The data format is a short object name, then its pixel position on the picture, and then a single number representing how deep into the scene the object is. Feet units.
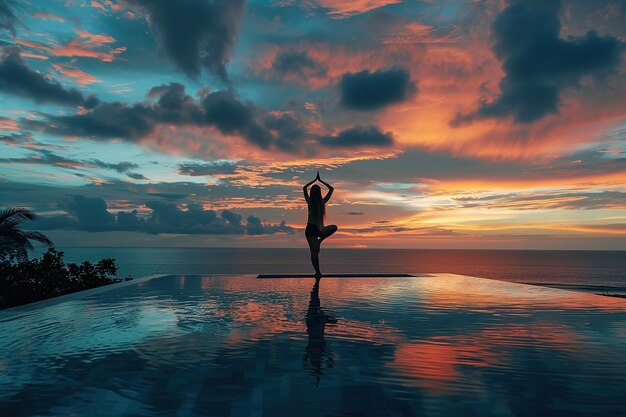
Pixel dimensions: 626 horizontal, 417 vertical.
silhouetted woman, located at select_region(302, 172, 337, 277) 50.01
